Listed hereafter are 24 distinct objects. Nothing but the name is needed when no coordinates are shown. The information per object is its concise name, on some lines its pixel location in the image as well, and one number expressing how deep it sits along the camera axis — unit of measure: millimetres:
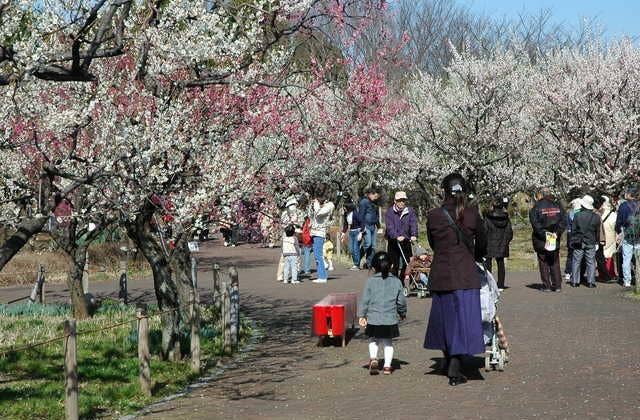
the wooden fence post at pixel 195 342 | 11531
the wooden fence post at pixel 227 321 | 13086
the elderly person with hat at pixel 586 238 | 19938
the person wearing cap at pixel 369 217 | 23891
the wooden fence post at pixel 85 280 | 19625
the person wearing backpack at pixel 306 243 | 23844
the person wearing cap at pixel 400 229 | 18203
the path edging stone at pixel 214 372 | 9477
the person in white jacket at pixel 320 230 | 22797
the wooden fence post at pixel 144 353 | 10047
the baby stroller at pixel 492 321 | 10469
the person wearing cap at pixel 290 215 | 19478
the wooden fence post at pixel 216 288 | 16200
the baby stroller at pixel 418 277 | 18312
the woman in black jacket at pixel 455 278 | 9961
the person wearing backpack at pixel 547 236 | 19344
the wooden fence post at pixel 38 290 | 19423
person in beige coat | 20797
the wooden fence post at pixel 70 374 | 8406
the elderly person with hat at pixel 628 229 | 19359
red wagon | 12983
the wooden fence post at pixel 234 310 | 13336
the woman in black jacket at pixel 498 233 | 19406
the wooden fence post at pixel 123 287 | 19058
